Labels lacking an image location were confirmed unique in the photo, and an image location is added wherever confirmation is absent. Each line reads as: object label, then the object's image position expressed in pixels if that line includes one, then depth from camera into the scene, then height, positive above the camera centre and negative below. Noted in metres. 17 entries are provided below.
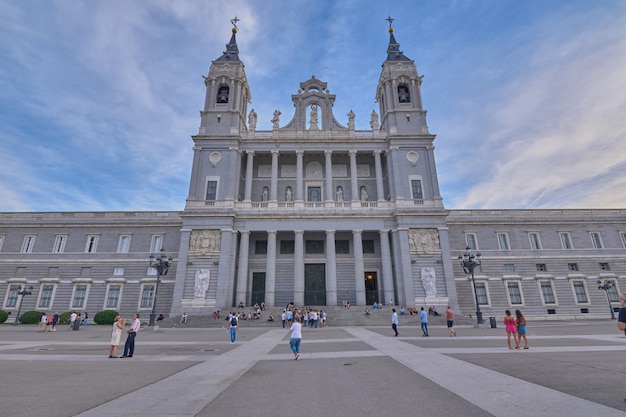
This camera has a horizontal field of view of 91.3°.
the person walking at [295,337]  10.29 -1.12
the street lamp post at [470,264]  23.16 +2.94
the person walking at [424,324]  16.66 -1.16
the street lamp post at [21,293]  30.13 +1.04
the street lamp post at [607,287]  30.73 +1.34
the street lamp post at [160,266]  24.60 +2.89
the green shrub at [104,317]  30.48 -1.28
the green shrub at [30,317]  31.45 -1.29
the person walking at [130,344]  11.31 -1.44
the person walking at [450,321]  16.81 -1.02
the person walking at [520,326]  11.50 -0.92
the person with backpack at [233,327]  14.95 -1.13
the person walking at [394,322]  17.10 -1.08
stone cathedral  32.12 +7.00
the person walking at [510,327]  11.53 -0.93
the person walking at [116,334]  10.97 -1.07
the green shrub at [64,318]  31.48 -1.40
